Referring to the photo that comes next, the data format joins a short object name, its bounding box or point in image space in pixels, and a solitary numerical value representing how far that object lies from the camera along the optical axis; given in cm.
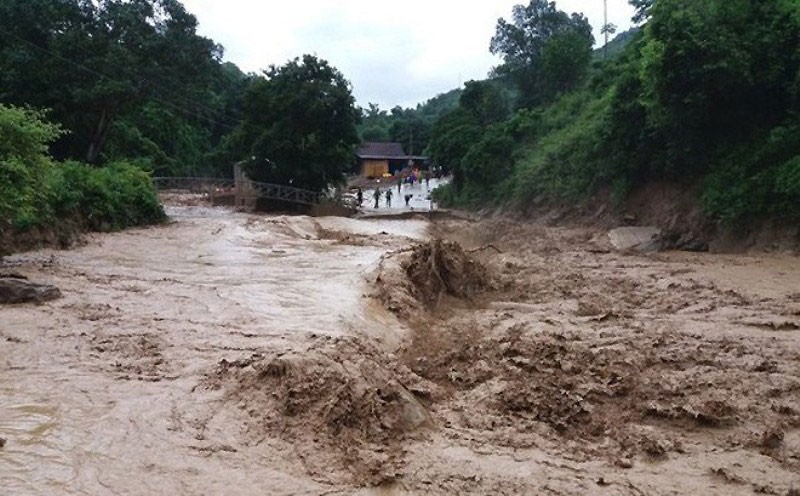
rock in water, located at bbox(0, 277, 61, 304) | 972
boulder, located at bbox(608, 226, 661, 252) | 1997
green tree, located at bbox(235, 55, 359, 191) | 3506
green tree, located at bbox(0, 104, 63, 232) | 1217
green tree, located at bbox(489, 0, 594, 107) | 4666
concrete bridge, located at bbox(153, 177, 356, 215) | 3519
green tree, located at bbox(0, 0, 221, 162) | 2756
